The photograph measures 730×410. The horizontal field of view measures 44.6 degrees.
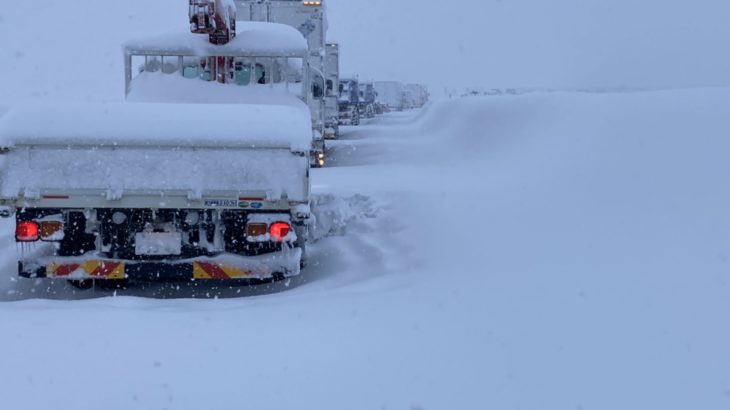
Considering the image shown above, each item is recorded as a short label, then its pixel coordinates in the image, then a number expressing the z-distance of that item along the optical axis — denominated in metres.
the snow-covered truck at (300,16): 22.06
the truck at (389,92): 87.38
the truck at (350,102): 46.31
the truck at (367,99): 61.03
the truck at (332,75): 28.83
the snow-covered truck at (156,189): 7.07
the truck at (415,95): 100.69
